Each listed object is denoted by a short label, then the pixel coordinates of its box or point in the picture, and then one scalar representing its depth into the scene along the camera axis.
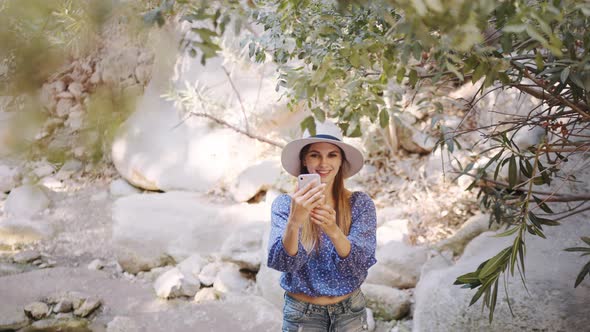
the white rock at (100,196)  5.71
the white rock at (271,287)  3.37
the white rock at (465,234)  3.32
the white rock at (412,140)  4.42
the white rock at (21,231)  4.83
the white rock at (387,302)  3.08
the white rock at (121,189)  5.74
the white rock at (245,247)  3.95
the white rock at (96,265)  4.46
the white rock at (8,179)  5.75
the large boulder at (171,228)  4.37
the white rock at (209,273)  3.94
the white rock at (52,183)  5.91
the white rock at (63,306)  3.62
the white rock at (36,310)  3.54
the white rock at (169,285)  3.79
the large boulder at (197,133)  5.34
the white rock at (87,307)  3.61
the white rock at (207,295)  3.72
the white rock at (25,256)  4.54
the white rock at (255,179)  4.80
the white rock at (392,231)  3.67
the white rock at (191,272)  3.79
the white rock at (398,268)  3.32
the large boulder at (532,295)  2.22
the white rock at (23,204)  5.26
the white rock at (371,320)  3.01
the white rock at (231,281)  3.86
